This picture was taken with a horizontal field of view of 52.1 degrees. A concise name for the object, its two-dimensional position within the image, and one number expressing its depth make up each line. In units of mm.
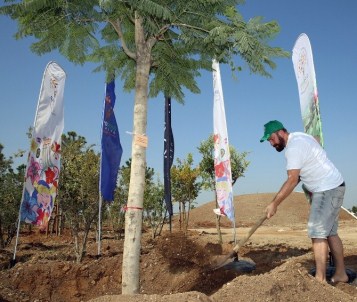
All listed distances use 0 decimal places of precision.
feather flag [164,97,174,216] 9041
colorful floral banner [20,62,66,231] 7730
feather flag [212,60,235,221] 9203
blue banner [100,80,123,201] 8273
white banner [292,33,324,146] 5866
